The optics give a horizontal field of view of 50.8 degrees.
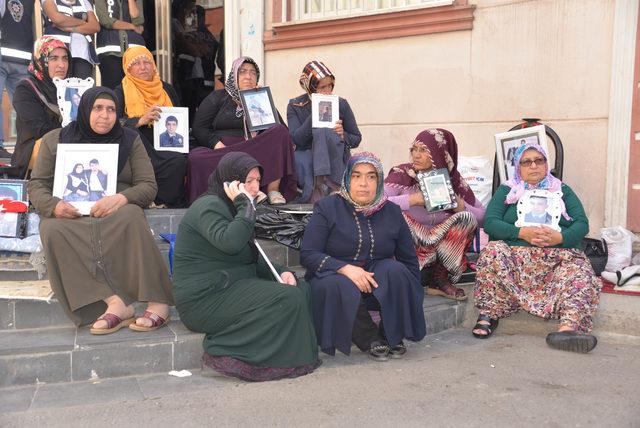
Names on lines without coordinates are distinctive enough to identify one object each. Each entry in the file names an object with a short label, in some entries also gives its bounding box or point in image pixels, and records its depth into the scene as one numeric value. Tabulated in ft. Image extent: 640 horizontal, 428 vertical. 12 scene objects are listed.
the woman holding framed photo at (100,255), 14.11
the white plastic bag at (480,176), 22.71
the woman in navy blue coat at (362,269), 14.30
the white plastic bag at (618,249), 18.13
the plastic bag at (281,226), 17.92
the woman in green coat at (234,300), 13.19
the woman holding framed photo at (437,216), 17.52
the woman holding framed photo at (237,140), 19.92
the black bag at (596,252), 17.83
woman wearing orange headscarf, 19.31
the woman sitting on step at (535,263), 15.76
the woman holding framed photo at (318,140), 21.29
